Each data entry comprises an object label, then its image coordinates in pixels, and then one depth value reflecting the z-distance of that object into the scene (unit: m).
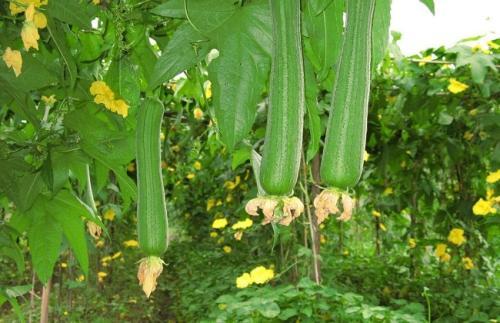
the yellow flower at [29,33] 1.03
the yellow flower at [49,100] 1.54
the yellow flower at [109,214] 3.95
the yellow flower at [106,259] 5.12
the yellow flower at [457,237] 3.38
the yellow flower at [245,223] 2.67
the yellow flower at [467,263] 3.46
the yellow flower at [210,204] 5.48
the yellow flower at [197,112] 3.22
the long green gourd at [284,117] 0.62
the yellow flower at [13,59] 1.09
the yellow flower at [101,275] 5.15
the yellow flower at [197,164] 5.40
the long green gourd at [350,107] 0.60
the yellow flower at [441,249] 3.44
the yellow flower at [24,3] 1.05
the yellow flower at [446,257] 3.45
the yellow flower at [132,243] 5.28
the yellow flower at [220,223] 3.34
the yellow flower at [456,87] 2.98
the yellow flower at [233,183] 4.66
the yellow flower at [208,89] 2.45
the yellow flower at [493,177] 2.79
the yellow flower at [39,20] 1.03
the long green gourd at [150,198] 0.83
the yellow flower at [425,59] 3.14
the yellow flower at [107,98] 1.26
